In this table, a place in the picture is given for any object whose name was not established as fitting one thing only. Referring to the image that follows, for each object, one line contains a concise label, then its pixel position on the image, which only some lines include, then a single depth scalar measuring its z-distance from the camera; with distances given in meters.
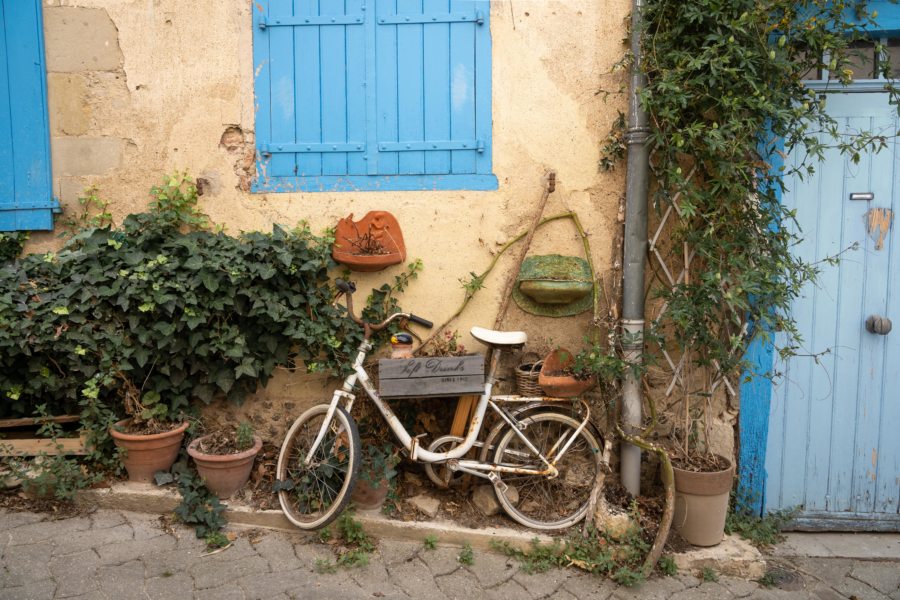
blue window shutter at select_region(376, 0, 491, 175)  3.90
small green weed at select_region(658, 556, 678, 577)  3.43
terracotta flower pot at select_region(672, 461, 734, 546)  3.56
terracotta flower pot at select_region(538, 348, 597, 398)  3.68
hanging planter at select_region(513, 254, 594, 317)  3.79
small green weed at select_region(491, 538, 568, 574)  3.43
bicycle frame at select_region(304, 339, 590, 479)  3.68
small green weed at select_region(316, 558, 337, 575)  3.29
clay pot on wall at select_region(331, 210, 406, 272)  3.92
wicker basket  3.81
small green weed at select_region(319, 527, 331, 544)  3.55
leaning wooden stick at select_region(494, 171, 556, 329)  3.92
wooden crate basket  3.65
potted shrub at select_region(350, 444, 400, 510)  3.63
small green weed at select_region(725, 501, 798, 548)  3.77
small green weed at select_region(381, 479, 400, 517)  3.74
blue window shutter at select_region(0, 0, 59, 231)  4.08
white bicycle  3.65
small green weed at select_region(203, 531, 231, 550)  3.45
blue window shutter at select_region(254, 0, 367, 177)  3.95
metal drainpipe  3.71
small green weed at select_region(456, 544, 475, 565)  3.45
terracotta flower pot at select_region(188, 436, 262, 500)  3.71
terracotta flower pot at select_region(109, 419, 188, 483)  3.76
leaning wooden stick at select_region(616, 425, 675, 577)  3.39
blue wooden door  3.82
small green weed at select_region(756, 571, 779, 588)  3.39
